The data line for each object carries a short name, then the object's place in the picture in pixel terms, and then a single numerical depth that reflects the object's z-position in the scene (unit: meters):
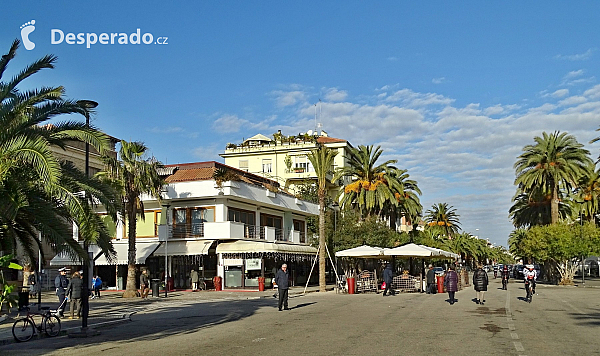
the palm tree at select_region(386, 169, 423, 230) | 55.80
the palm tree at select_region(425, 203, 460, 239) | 84.38
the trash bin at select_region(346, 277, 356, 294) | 35.44
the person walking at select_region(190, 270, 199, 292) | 39.97
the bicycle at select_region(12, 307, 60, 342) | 15.97
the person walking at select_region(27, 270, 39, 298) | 36.22
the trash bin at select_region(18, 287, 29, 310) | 22.80
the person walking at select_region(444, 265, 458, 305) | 25.11
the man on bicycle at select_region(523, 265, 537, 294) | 26.93
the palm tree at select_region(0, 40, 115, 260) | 14.06
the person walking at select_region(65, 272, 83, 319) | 21.45
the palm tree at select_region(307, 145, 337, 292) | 38.84
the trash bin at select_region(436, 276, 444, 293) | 35.94
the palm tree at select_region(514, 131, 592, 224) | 46.75
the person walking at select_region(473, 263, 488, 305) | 24.42
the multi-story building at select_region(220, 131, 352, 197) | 69.38
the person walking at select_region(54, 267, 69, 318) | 24.41
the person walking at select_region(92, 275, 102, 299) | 34.56
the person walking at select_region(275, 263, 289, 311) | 23.49
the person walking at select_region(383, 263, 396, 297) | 32.28
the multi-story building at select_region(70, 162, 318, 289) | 40.94
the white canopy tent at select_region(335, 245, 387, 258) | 35.44
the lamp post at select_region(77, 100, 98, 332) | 16.41
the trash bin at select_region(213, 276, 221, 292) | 40.88
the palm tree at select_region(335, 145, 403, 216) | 50.38
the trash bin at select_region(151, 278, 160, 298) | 34.41
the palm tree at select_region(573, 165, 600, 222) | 57.84
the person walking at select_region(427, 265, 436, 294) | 35.06
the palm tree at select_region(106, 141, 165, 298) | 32.54
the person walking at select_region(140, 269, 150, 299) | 33.66
